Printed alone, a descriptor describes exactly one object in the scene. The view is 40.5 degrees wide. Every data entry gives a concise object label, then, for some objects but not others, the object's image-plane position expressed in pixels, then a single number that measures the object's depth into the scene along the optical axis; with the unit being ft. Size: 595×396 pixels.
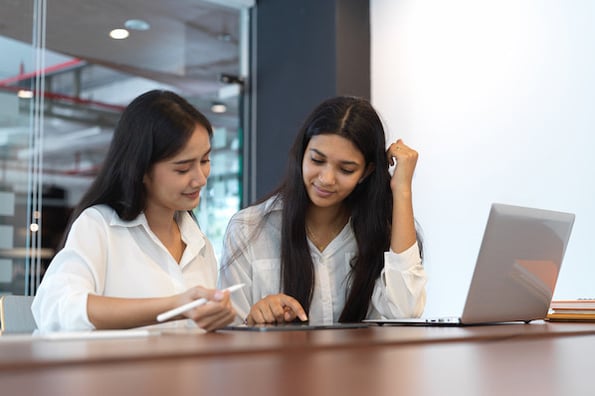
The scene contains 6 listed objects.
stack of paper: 6.23
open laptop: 5.22
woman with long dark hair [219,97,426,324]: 7.13
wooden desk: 2.01
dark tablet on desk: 4.43
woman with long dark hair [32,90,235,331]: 5.93
